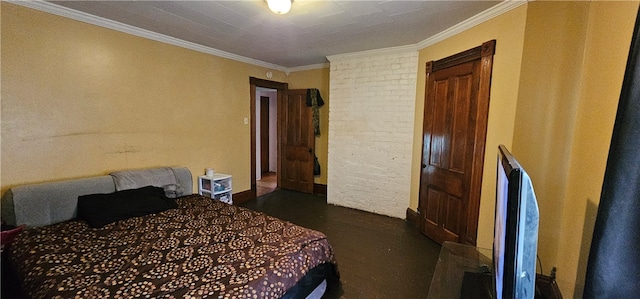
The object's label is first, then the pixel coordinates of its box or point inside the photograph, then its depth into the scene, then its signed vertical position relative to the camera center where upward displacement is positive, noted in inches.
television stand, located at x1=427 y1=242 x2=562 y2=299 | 52.6 -34.5
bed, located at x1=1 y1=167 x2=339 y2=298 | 54.5 -34.5
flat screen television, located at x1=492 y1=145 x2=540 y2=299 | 24.9 -10.9
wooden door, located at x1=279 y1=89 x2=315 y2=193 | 186.7 -14.9
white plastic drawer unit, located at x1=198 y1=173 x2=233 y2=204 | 138.3 -36.2
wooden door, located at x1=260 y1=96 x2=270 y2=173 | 258.8 -10.1
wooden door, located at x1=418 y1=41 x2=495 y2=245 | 94.8 -6.9
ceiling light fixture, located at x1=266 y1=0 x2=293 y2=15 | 78.3 +36.3
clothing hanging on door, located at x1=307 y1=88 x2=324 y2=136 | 179.6 +14.1
